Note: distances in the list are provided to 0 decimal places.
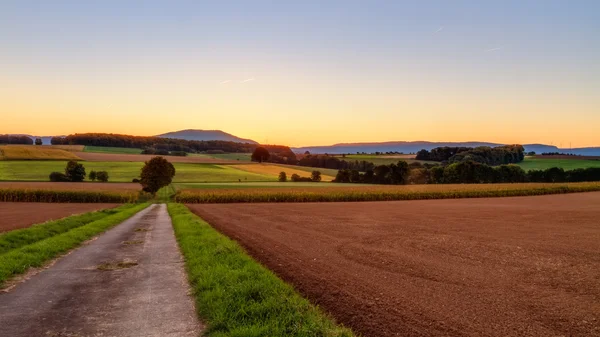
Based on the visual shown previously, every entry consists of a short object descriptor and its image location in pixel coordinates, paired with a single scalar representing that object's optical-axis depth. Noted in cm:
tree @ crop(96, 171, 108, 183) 10562
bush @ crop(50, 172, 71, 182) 10101
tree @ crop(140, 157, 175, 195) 8731
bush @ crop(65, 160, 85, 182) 10350
